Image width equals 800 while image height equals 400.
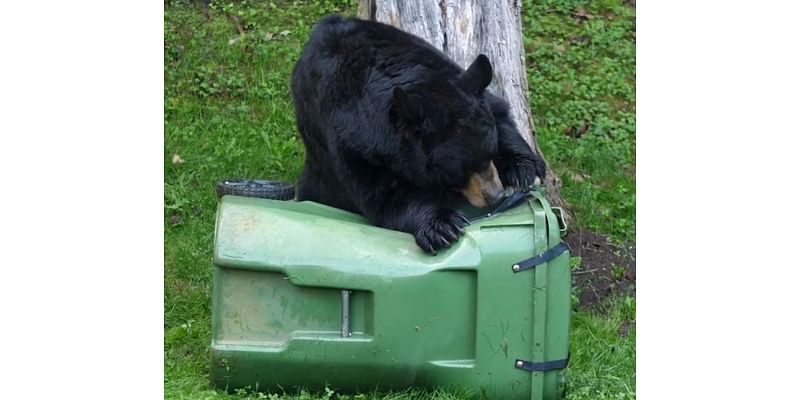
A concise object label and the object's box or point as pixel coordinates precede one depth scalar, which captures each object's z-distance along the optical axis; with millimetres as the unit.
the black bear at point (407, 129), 9664
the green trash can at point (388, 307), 8961
